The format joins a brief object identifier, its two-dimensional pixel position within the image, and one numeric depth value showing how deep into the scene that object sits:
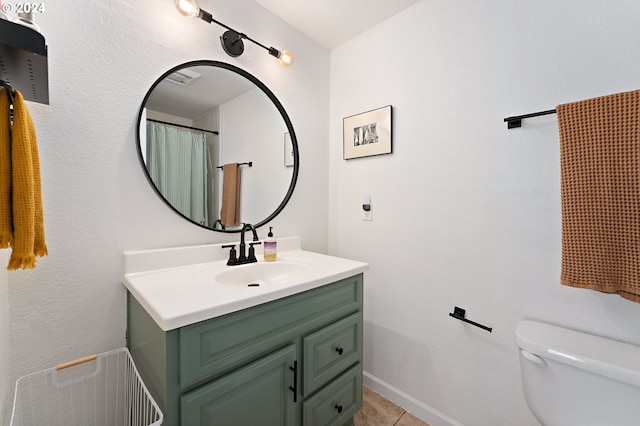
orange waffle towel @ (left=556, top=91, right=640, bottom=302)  0.84
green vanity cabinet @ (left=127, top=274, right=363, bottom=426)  0.75
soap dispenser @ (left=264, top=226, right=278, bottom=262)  1.37
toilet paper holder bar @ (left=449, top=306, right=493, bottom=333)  1.26
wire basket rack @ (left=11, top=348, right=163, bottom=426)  0.90
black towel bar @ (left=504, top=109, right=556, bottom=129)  1.07
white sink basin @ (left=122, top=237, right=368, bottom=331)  0.78
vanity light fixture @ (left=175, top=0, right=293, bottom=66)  1.13
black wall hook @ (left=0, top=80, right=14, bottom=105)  0.59
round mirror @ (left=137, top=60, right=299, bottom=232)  1.18
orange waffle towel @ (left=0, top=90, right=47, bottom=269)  0.59
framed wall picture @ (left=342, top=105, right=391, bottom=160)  1.57
